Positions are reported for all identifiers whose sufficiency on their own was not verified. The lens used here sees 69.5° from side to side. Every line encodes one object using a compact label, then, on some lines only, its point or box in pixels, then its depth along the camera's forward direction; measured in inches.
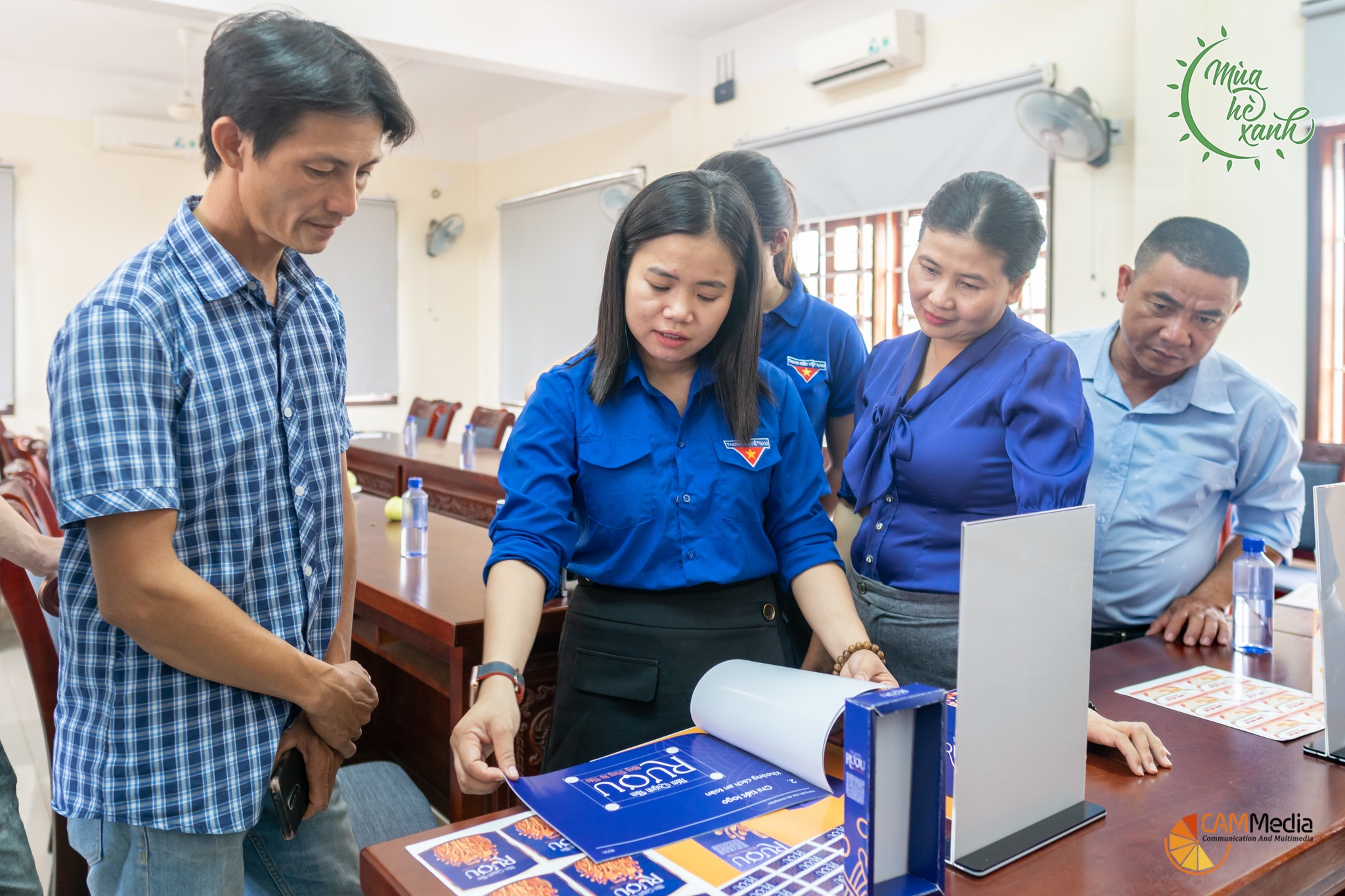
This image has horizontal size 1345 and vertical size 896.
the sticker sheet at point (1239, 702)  52.3
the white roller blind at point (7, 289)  269.9
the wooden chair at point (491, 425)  219.3
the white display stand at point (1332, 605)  46.9
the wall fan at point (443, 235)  328.8
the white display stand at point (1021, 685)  35.0
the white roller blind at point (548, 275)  288.7
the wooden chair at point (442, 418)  251.6
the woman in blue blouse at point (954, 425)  55.4
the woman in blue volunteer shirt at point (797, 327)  70.7
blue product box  32.5
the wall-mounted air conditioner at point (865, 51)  191.9
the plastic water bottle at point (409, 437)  203.8
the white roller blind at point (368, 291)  320.2
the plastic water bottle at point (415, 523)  98.8
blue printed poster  36.9
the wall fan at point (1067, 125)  153.4
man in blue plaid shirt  38.4
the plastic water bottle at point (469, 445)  184.2
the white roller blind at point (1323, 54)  129.6
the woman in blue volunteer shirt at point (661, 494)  50.0
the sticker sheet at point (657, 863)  34.0
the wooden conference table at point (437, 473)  168.4
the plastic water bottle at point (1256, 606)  66.6
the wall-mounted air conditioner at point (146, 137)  279.6
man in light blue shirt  70.6
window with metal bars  204.4
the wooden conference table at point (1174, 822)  35.6
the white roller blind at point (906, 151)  181.3
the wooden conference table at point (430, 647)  75.3
